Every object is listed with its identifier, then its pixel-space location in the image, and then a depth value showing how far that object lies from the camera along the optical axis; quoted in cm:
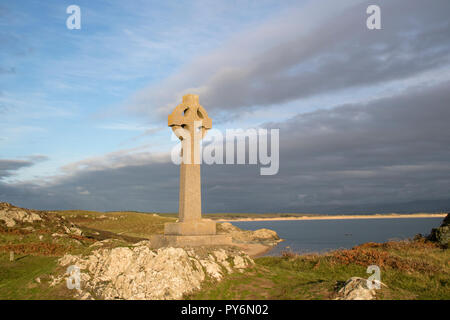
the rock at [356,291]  816
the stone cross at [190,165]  1445
